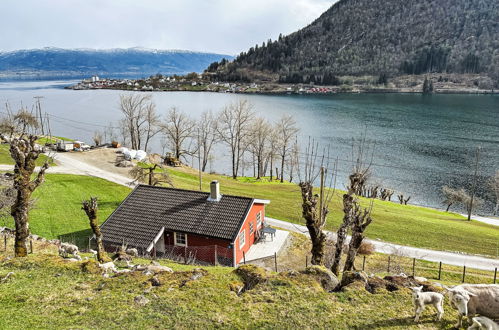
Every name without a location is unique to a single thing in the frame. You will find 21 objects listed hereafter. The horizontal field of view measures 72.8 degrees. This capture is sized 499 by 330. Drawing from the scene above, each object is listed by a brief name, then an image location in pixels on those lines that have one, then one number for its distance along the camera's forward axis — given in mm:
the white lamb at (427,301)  9289
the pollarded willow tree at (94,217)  18281
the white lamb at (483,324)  7944
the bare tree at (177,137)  74250
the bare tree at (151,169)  40031
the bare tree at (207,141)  77025
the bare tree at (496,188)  58428
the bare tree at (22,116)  61422
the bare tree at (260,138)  71312
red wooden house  25953
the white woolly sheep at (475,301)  8469
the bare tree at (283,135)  71625
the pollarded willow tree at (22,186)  16892
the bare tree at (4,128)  60438
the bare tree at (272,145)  71875
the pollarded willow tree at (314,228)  18634
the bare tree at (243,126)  74688
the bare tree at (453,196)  57750
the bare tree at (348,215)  17922
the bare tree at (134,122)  80494
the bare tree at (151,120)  81681
